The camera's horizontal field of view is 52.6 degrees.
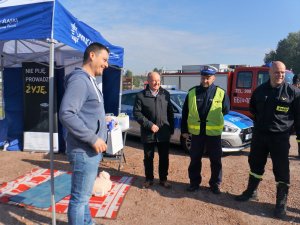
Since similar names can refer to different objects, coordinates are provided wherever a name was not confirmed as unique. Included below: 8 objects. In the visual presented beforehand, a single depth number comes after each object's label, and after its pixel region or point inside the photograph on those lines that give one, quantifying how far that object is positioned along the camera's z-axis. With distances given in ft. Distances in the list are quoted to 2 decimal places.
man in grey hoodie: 8.43
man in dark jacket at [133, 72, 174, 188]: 15.53
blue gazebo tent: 11.84
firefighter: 12.96
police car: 21.77
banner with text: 23.21
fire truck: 34.47
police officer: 15.07
